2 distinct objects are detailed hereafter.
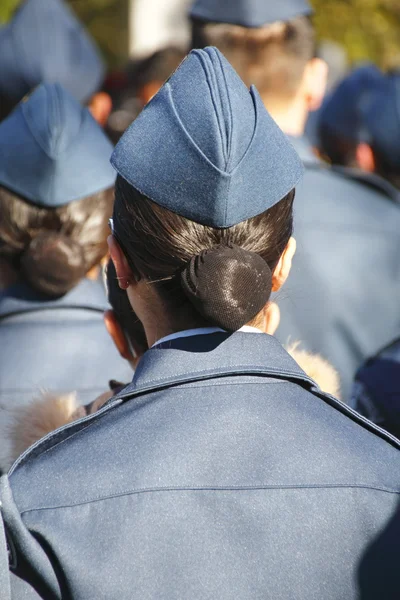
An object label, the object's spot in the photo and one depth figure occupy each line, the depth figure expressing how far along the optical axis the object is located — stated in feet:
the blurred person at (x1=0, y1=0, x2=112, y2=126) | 31.22
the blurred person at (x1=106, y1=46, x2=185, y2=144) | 34.55
